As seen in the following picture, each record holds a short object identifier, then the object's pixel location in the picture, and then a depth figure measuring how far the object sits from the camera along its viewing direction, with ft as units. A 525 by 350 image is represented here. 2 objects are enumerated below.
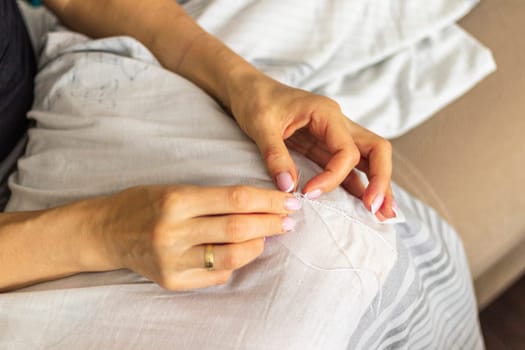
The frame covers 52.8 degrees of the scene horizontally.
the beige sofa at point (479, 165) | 2.82
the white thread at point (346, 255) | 1.79
